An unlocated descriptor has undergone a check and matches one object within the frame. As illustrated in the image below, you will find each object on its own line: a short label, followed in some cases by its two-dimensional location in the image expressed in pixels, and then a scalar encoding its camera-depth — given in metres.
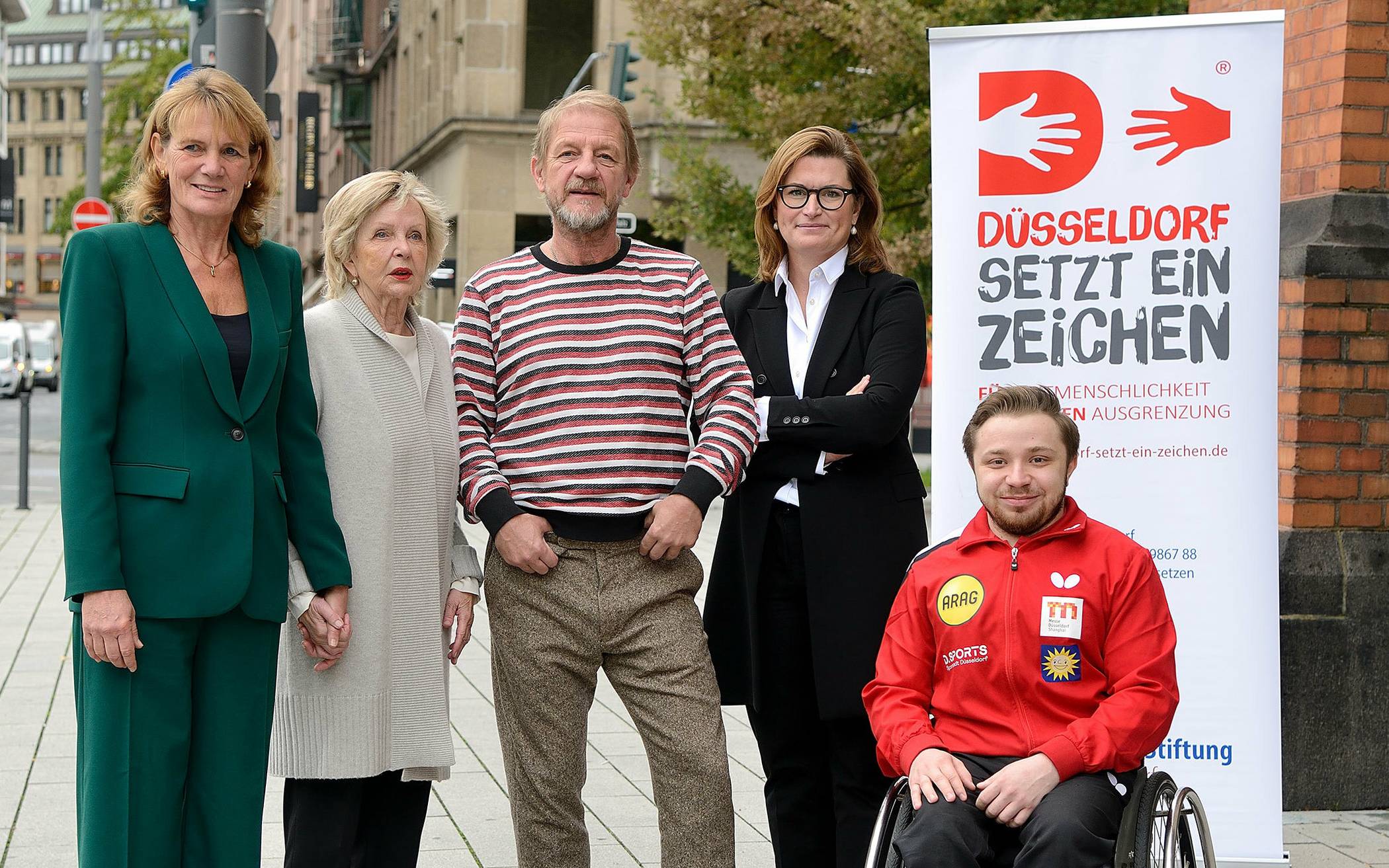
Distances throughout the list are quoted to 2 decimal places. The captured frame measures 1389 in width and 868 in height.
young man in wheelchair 3.34
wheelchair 3.19
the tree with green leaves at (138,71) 28.66
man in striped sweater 3.81
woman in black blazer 4.01
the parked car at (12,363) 46.25
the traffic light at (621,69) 19.14
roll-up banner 4.66
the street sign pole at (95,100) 24.39
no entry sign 19.75
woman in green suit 3.30
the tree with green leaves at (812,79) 14.18
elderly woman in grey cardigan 3.74
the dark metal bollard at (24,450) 15.20
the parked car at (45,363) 56.12
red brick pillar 5.66
